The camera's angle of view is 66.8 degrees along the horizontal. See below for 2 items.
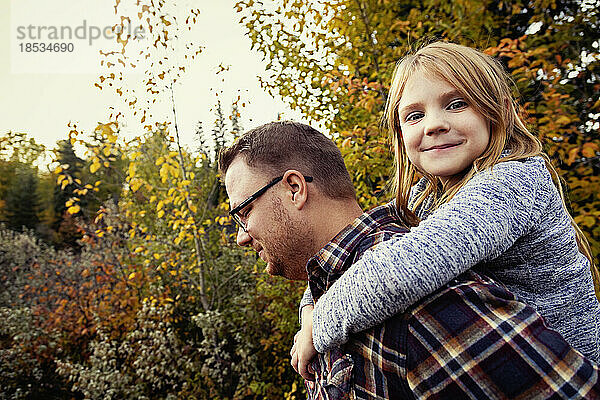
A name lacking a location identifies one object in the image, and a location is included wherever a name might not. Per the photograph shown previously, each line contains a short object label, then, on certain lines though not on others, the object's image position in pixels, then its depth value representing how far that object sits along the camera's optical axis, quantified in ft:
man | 2.66
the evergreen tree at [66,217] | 60.22
